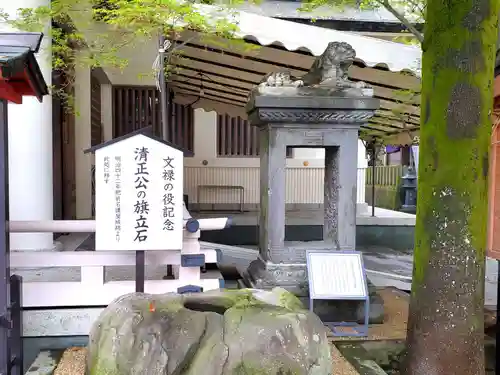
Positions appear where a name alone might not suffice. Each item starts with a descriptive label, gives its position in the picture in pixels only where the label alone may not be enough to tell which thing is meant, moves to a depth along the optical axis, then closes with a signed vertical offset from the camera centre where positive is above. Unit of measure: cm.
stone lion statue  555 +128
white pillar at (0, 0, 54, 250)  643 +21
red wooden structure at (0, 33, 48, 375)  332 +47
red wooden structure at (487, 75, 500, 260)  455 -13
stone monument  546 +51
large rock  301 -106
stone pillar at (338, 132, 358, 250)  569 -15
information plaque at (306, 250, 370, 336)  508 -109
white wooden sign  416 -10
